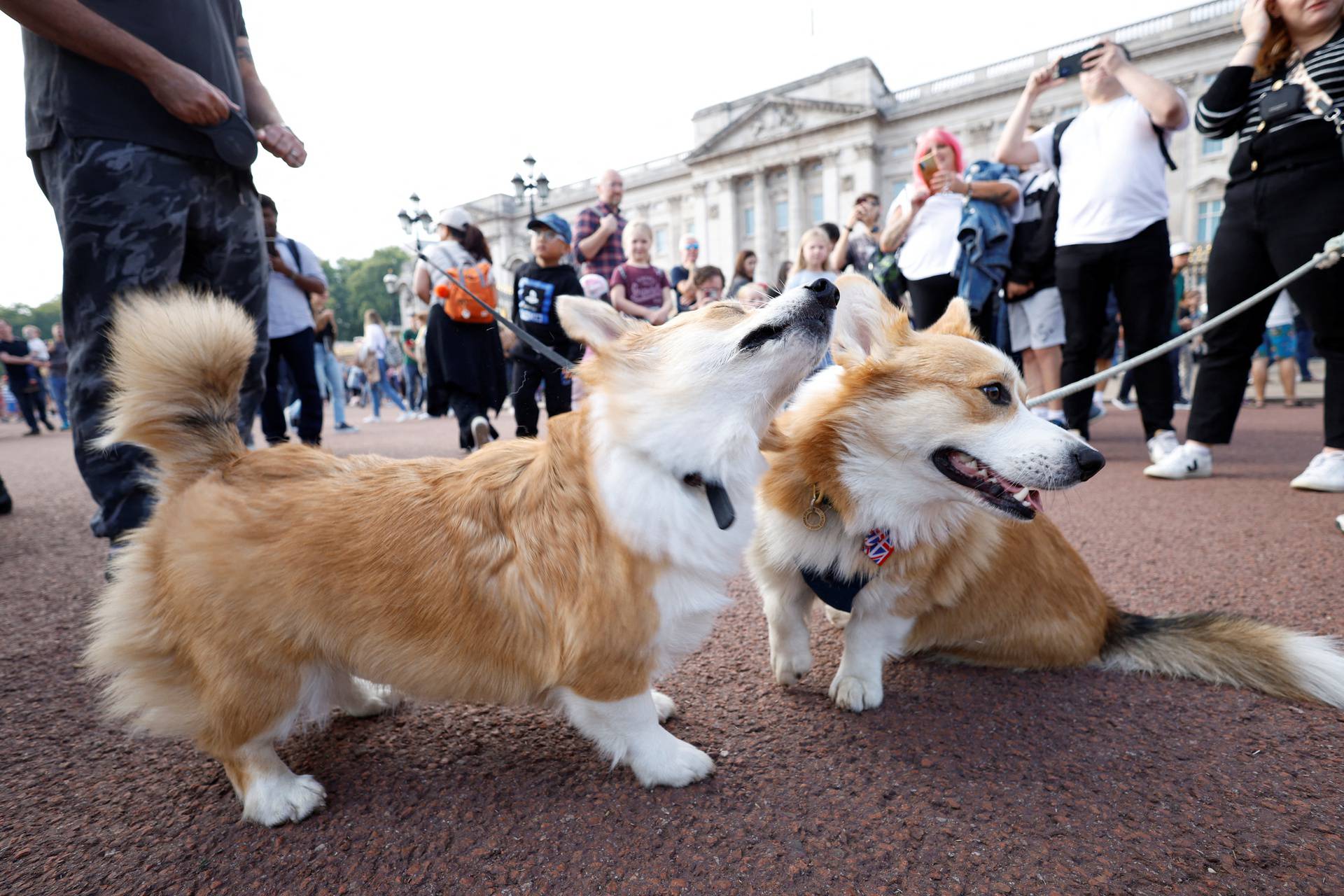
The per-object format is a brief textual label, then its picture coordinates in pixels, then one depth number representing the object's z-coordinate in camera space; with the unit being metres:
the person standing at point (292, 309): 5.13
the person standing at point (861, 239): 7.00
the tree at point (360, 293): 71.19
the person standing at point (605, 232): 7.80
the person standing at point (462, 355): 5.34
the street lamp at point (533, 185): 17.91
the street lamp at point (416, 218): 17.39
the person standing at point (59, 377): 14.34
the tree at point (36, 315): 68.44
